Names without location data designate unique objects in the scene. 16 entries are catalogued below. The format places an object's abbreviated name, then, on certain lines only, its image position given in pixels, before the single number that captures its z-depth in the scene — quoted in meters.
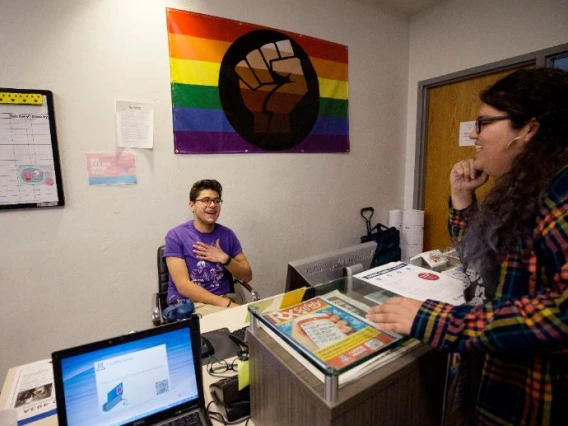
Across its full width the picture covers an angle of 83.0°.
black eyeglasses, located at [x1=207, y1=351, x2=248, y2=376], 1.05
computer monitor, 1.14
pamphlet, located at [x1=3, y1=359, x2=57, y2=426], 0.89
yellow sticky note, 0.87
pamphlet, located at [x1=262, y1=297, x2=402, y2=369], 0.65
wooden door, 2.84
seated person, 1.85
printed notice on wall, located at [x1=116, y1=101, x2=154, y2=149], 1.99
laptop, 0.73
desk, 0.60
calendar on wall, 1.73
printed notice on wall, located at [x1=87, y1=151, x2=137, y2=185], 1.96
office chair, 1.89
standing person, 0.59
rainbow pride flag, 2.16
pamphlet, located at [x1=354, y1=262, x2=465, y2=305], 1.01
